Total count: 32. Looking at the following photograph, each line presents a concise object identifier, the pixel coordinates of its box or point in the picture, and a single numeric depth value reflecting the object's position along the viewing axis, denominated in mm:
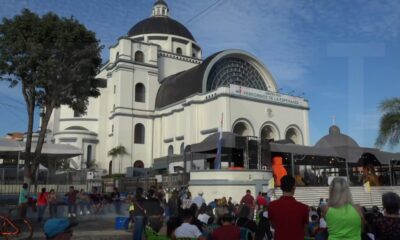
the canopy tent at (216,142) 22375
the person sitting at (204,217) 9139
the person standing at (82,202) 17453
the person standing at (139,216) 8570
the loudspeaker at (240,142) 23153
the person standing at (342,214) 3908
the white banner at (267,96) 36969
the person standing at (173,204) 13038
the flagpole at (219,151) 21906
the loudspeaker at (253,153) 23922
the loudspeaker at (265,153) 23641
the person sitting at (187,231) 5473
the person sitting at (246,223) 7130
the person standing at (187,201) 15284
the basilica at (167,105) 38031
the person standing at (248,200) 13794
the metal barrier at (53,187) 21797
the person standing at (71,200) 16016
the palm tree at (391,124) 25766
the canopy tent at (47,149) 26400
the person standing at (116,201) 18650
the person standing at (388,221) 3922
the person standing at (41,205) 14648
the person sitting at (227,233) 4672
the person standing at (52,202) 15688
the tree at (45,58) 17906
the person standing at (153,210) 8523
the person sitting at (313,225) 8195
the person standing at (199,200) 13258
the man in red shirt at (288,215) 4141
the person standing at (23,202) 13766
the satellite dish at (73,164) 43331
